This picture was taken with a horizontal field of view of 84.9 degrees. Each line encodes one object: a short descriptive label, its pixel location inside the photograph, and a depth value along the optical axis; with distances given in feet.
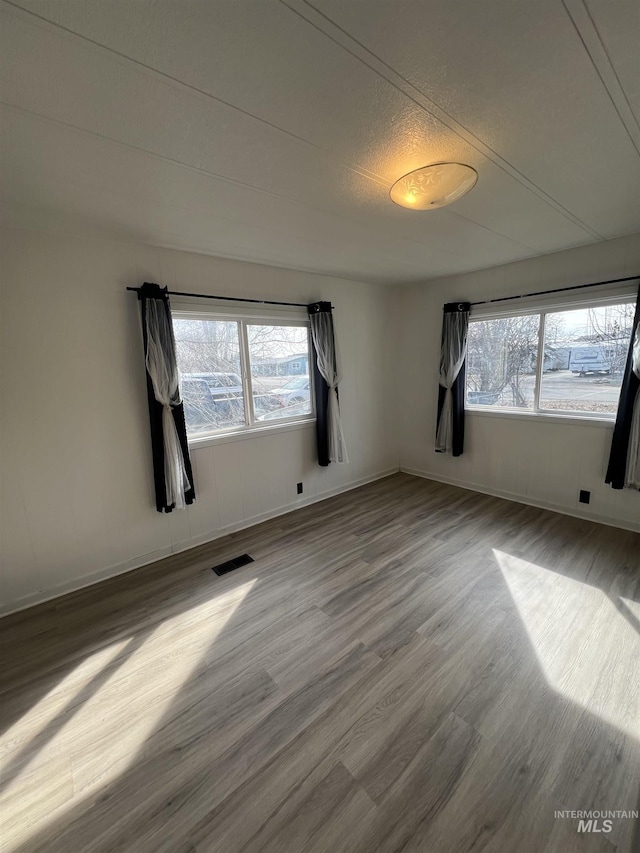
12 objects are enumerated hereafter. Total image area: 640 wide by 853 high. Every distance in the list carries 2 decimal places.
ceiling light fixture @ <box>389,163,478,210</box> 5.30
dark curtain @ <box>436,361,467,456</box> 13.05
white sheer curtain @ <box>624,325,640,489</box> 9.10
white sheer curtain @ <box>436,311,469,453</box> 12.76
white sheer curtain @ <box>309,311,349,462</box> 11.85
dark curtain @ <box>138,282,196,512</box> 8.44
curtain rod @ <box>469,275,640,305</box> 9.49
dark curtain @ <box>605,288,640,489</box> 9.32
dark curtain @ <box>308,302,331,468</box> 12.28
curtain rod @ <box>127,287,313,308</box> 9.03
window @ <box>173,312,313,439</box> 9.87
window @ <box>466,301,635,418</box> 10.11
